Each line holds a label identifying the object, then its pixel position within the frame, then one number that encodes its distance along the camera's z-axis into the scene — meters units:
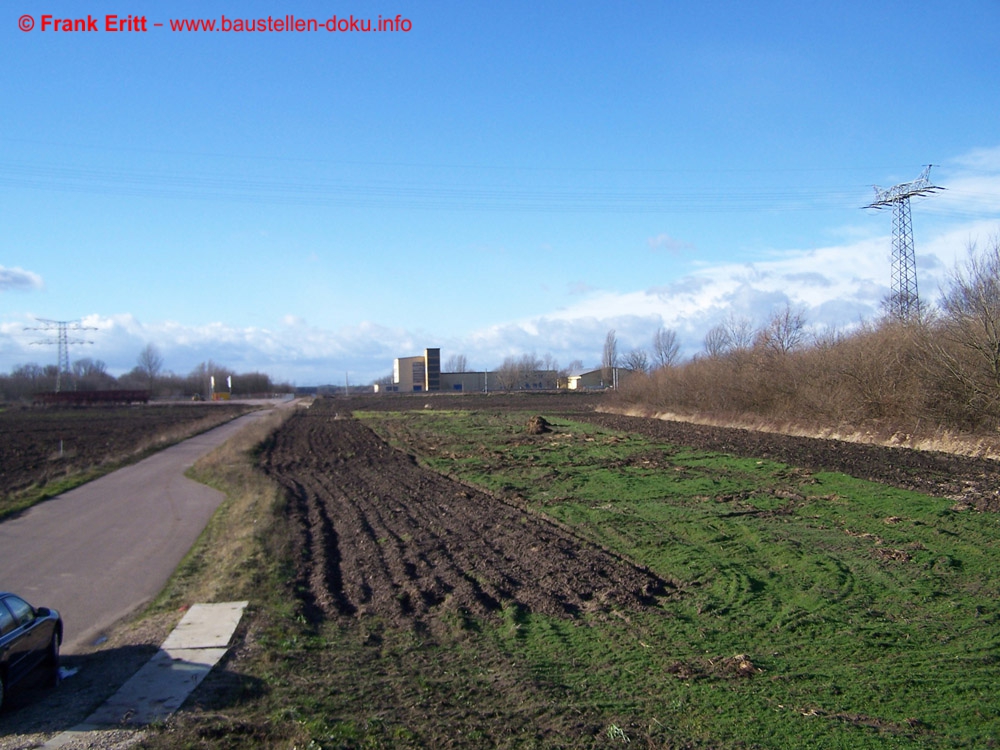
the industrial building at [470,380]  151.75
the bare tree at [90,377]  132.12
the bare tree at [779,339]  39.66
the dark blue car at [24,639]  6.86
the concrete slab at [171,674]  6.28
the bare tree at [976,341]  22.20
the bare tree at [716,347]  49.65
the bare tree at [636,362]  101.27
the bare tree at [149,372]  163.79
